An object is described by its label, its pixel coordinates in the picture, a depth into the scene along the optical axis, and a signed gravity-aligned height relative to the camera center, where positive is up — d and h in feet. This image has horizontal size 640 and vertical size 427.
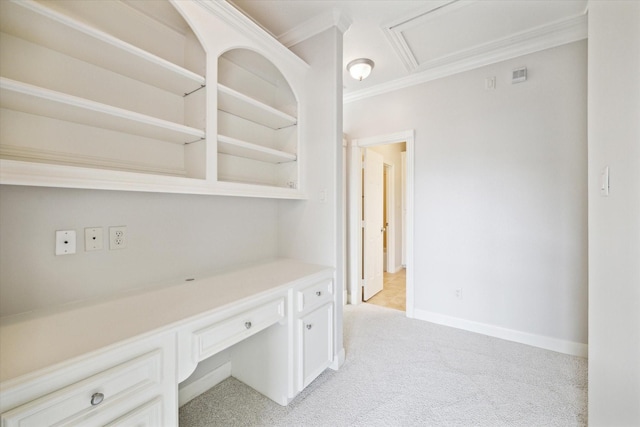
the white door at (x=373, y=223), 11.75 -0.55
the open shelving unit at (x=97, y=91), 3.52 +2.03
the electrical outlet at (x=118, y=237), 4.50 -0.43
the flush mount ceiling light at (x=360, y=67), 8.53 +4.72
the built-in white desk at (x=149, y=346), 2.59 -1.69
